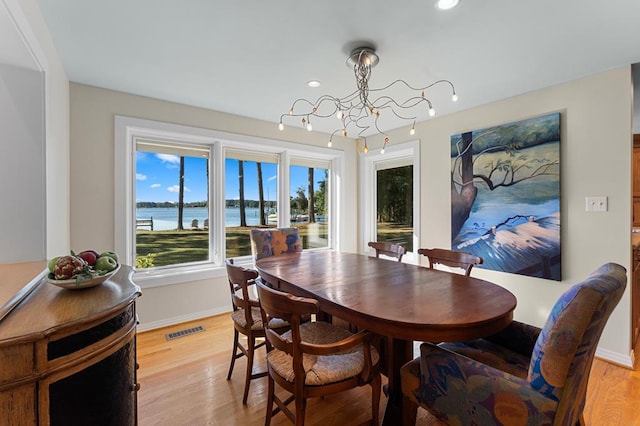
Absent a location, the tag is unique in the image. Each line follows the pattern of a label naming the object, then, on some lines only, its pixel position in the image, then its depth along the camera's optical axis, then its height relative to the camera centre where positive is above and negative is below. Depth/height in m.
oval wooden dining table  1.23 -0.45
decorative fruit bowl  1.12 -0.26
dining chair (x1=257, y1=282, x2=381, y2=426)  1.30 -0.75
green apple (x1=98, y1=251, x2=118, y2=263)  1.36 -0.20
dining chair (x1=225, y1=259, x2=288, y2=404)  1.78 -0.74
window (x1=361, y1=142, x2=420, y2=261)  4.00 +0.25
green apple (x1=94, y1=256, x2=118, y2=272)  1.26 -0.22
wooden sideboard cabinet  0.78 -0.44
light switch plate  2.44 +0.06
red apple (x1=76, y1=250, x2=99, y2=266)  1.30 -0.19
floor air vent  2.86 -1.20
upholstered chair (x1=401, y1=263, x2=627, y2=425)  1.01 -0.64
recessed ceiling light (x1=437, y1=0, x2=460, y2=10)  1.60 +1.16
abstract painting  2.69 +0.17
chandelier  2.16 +1.18
